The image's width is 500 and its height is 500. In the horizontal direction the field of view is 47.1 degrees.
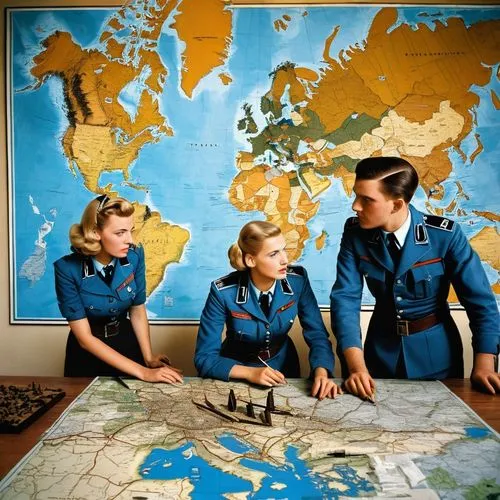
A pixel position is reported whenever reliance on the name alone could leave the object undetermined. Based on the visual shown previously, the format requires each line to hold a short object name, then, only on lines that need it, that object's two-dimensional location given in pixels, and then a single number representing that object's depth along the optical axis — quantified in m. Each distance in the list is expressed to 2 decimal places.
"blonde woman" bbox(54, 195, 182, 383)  2.36
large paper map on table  1.32
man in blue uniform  2.20
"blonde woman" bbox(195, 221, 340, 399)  2.33
